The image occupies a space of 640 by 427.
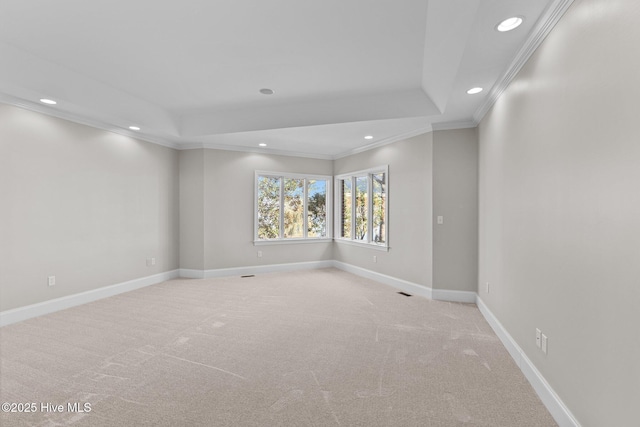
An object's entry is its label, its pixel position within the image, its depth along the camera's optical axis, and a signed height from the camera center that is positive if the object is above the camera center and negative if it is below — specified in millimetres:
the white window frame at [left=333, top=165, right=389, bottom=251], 5312 +127
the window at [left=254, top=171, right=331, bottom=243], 6207 +135
